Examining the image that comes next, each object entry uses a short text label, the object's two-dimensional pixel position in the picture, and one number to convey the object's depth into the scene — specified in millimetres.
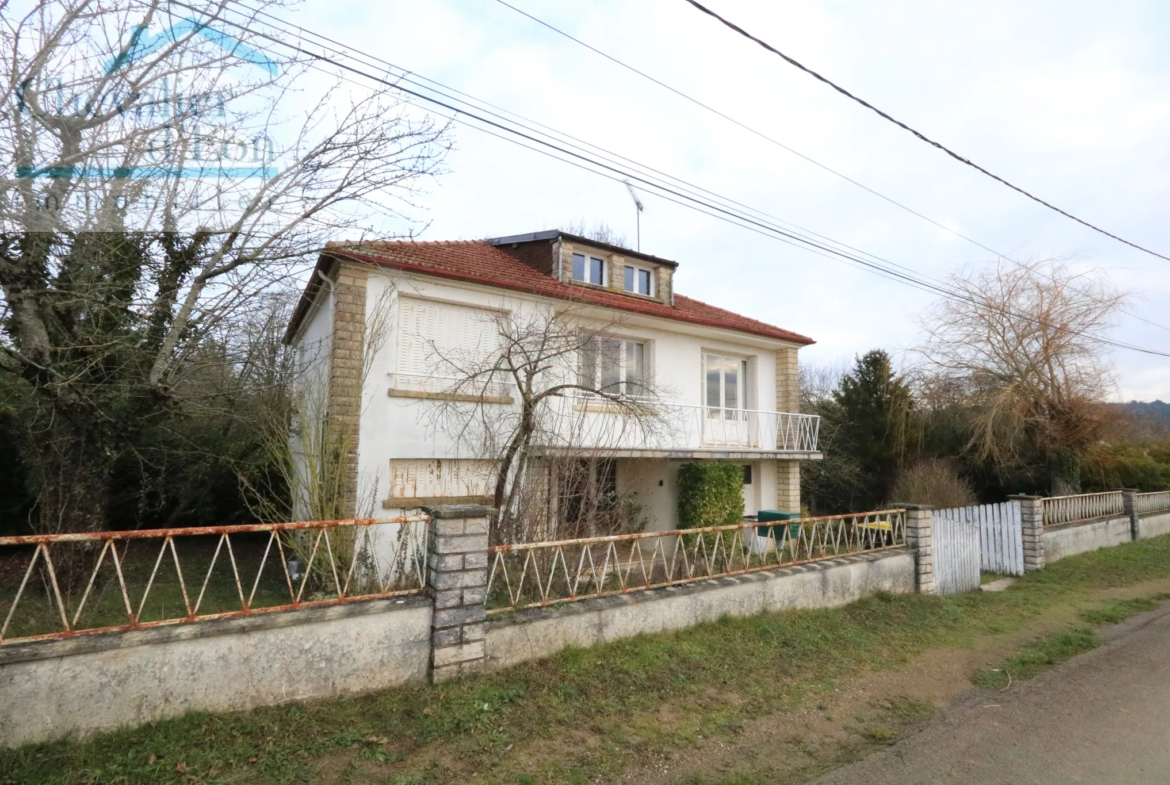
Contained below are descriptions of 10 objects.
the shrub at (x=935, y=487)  14312
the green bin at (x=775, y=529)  11062
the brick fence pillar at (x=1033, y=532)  10688
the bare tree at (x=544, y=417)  6633
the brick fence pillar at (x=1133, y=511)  14047
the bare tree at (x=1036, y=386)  15477
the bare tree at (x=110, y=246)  5414
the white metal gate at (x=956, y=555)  8547
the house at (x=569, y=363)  8398
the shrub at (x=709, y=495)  11461
